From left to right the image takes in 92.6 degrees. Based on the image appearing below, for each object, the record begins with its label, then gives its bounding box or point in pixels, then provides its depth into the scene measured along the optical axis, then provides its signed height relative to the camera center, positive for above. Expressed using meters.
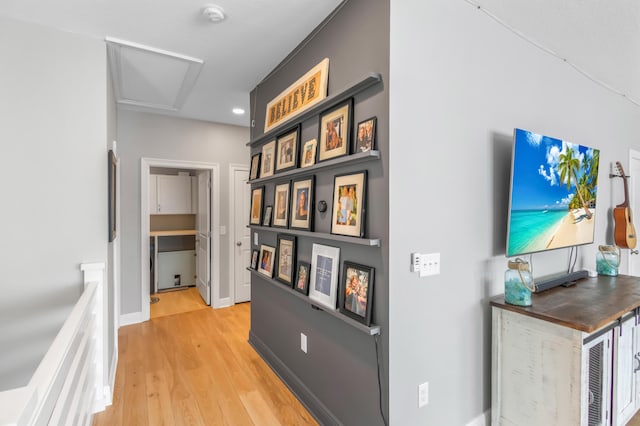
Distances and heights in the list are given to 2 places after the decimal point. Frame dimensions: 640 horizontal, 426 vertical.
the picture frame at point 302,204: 2.04 +0.04
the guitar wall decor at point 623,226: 2.89 -0.14
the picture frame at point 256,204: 2.75 +0.04
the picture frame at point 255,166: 2.83 +0.40
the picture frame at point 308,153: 2.02 +0.39
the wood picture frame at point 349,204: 1.58 +0.03
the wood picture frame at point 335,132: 1.69 +0.46
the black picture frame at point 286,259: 2.23 -0.38
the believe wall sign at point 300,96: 1.93 +0.82
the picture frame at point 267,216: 2.58 -0.06
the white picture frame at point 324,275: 1.79 -0.41
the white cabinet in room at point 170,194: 5.00 +0.23
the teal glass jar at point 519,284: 1.71 -0.42
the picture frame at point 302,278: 2.04 -0.47
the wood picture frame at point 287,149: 2.21 +0.46
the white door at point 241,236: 4.32 -0.39
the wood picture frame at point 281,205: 2.32 +0.03
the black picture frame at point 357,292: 1.52 -0.43
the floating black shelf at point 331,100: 1.48 +0.63
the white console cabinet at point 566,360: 1.48 -0.80
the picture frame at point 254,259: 2.80 -0.47
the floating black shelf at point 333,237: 1.47 -0.15
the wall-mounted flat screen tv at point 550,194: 1.88 +0.12
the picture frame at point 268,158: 2.55 +0.43
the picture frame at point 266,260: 2.52 -0.43
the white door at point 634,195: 3.31 +0.20
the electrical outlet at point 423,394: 1.56 -0.95
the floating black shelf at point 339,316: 1.46 -0.57
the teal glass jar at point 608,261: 2.49 -0.40
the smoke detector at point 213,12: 1.81 +1.18
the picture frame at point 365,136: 1.51 +0.38
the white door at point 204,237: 4.25 -0.42
